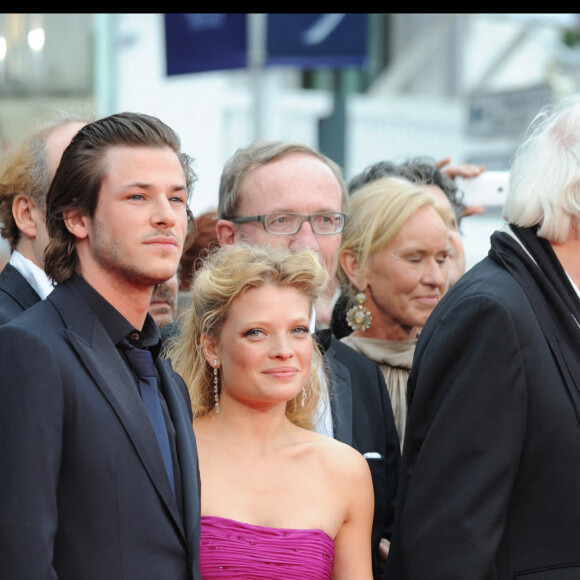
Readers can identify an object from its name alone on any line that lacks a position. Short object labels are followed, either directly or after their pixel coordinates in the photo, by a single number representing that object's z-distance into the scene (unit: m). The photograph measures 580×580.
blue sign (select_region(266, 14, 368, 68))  16.37
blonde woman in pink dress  6.16
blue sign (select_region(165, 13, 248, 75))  15.80
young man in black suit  4.75
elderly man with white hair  5.63
